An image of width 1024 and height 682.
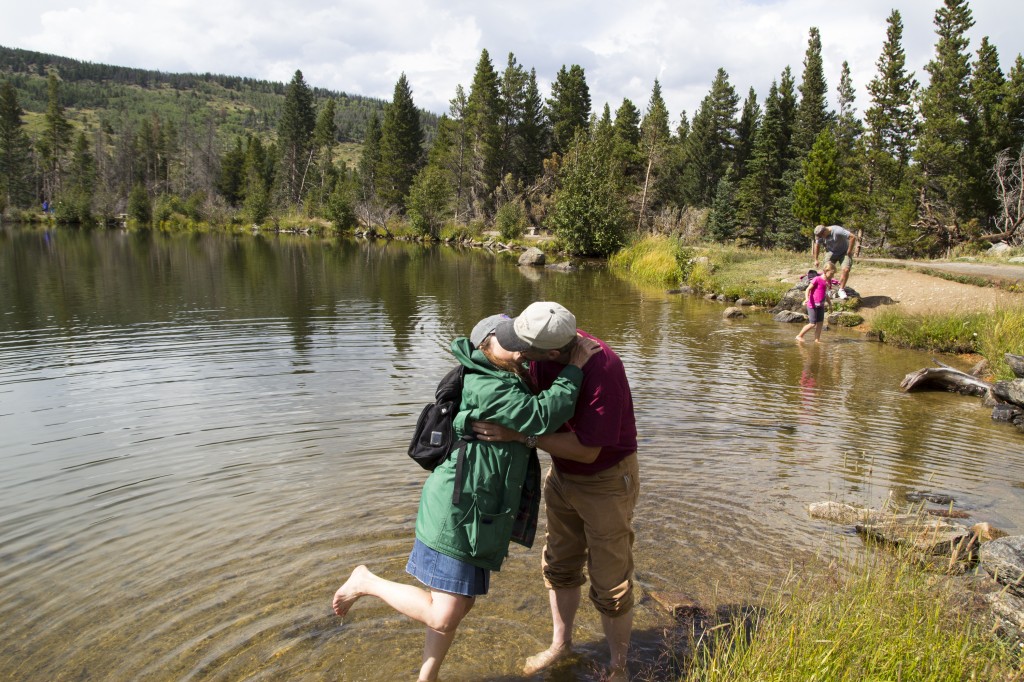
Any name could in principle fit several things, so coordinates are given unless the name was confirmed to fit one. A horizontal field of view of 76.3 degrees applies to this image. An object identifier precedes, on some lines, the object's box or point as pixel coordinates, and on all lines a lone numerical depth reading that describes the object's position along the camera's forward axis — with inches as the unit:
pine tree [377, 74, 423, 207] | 3373.5
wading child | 614.5
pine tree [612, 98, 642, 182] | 2672.2
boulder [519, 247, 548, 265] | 1727.4
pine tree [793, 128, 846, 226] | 1733.5
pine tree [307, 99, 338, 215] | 3683.6
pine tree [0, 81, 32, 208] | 3735.2
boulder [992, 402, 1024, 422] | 392.2
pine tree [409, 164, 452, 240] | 2763.3
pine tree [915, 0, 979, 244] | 1603.1
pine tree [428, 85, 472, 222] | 3139.8
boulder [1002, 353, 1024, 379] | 399.2
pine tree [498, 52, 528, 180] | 3065.9
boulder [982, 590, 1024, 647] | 154.9
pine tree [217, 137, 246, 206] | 4138.8
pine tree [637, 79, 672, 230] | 2428.6
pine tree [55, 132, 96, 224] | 3432.6
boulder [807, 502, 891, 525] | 236.7
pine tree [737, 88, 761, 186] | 2581.4
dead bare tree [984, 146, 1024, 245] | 1456.7
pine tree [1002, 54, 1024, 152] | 1637.6
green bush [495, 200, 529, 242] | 2438.5
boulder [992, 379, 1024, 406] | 384.8
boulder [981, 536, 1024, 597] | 175.5
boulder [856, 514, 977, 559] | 202.2
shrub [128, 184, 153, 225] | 3528.5
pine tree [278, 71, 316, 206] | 3860.7
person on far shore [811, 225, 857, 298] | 761.6
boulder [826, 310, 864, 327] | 764.6
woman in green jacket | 126.3
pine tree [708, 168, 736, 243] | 2343.8
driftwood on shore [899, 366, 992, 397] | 460.4
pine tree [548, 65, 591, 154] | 3169.3
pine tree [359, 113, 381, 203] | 3508.9
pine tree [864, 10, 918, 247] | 1747.0
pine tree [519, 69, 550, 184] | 3125.0
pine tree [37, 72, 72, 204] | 3897.6
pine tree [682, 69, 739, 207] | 2613.2
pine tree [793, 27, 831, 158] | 2181.3
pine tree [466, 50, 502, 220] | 3006.9
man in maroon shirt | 129.7
